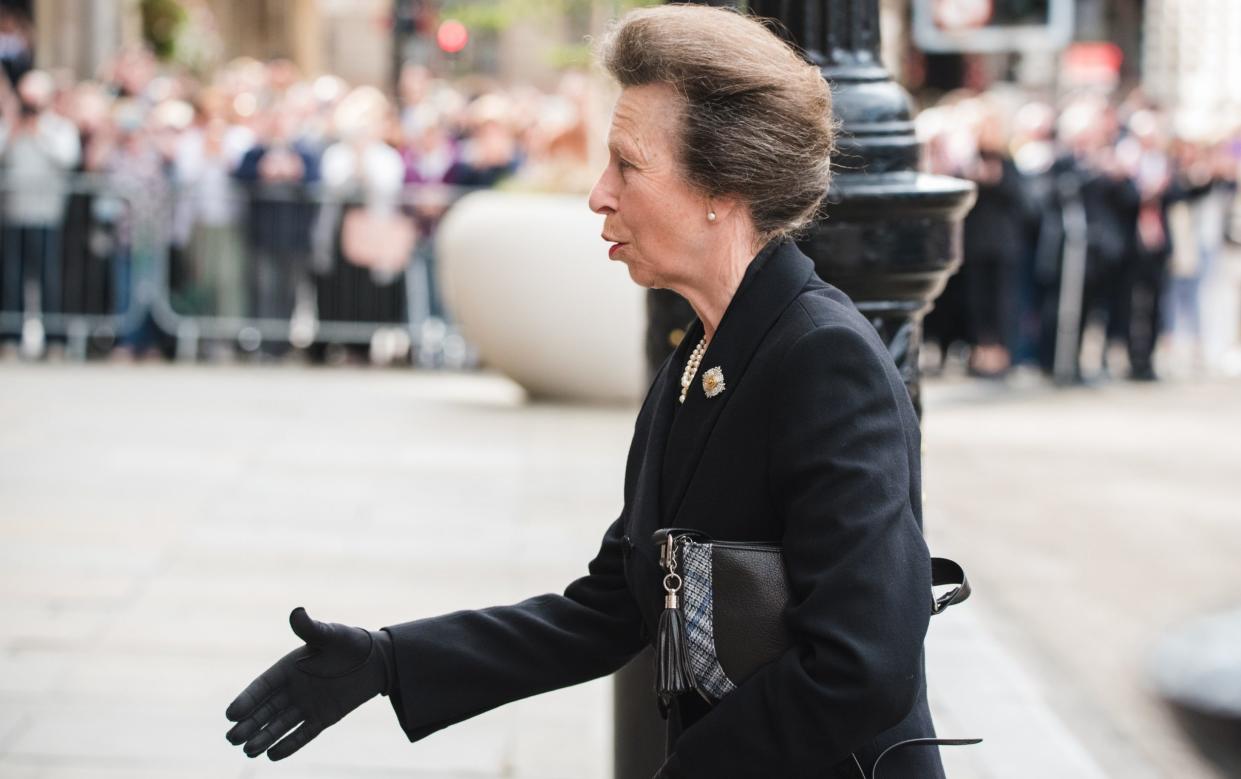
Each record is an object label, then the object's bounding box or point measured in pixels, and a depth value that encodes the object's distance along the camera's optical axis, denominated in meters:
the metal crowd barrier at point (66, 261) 13.58
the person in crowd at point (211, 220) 13.68
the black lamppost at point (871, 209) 3.23
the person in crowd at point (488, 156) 14.18
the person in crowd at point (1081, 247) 14.66
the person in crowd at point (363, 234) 13.83
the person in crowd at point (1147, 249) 14.80
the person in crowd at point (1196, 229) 14.99
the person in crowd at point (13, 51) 19.16
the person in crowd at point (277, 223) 13.83
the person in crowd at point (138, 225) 13.55
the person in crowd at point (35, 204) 13.58
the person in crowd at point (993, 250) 14.42
